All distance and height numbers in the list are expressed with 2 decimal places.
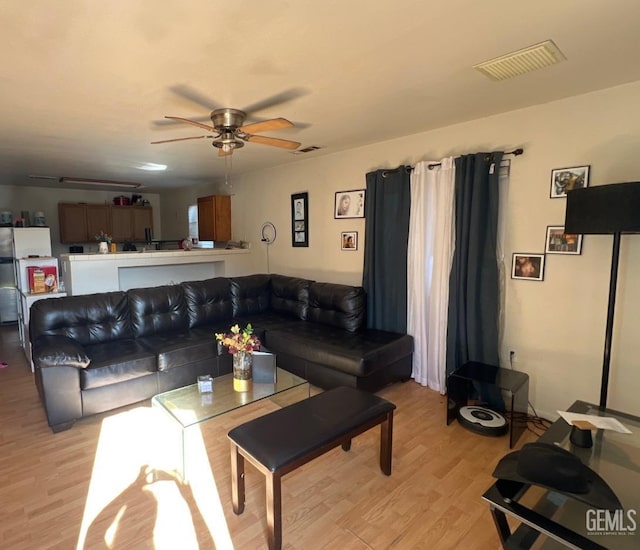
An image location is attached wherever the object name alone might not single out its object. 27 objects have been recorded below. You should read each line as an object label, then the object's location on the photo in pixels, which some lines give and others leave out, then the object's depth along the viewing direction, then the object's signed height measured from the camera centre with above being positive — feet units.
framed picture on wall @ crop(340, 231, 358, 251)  13.64 -0.01
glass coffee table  7.03 -3.48
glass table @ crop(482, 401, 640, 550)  4.29 -3.49
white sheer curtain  10.73 -0.79
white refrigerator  13.92 -0.56
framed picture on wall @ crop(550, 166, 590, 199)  8.36 +1.45
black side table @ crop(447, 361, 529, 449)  8.35 -3.49
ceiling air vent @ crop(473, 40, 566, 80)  6.20 +3.29
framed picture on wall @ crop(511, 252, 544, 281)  9.19 -0.69
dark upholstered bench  5.27 -3.21
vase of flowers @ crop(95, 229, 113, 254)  14.75 -0.24
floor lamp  6.49 +0.47
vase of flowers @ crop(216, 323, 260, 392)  8.21 -2.75
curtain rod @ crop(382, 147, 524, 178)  9.20 +2.27
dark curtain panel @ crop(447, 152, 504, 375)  9.65 -0.66
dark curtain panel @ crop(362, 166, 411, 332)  11.77 -0.25
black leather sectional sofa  8.94 -3.09
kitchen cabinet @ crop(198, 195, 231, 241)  19.51 +1.27
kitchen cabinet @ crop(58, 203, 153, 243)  22.27 +1.17
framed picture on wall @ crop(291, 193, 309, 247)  15.49 +0.88
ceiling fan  8.18 +2.66
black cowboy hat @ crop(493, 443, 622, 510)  4.70 -3.16
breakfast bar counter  13.87 -1.31
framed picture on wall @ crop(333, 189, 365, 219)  13.30 +1.35
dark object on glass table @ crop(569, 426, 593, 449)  6.04 -3.37
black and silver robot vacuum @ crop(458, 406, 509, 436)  8.66 -4.47
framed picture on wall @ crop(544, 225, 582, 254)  8.57 -0.04
